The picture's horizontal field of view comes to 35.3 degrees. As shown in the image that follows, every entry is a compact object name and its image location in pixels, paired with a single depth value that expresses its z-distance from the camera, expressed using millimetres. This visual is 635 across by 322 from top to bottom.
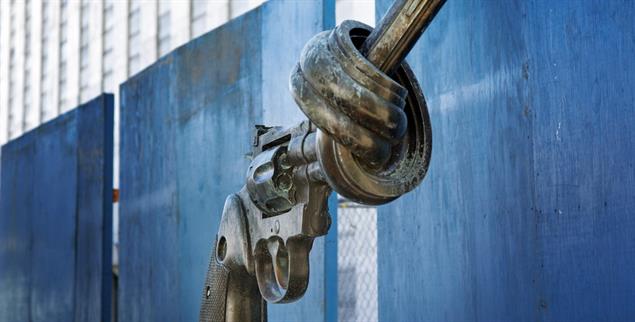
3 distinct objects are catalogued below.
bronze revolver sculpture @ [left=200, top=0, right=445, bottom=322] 1295
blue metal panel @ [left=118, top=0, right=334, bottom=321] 2834
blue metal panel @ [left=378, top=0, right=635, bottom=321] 1624
